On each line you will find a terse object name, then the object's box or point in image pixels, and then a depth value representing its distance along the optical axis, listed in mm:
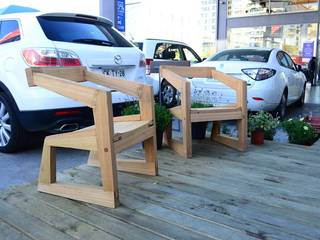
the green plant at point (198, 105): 3500
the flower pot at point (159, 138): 3087
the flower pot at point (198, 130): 3501
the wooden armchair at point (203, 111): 2866
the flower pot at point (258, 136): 3338
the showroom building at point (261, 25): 13746
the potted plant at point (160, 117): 2998
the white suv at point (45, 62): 2959
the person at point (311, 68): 11607
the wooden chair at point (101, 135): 1893
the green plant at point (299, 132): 3486
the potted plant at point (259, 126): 3331
